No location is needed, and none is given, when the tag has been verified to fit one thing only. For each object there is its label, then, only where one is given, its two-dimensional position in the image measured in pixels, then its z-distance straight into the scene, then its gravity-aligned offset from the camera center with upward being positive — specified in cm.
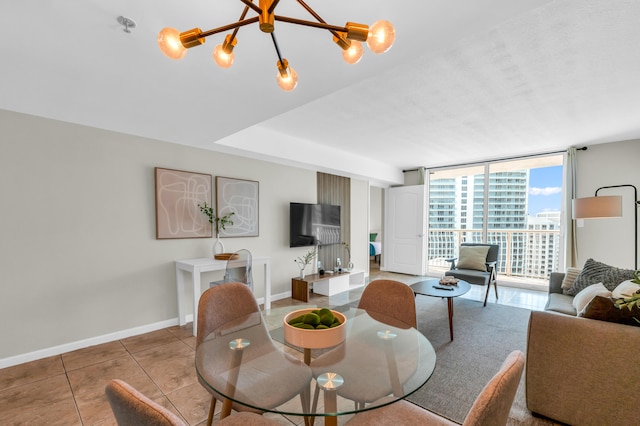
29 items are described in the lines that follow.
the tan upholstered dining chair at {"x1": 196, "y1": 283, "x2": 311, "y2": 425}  123 -73
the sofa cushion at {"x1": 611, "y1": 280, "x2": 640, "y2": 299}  200 -59
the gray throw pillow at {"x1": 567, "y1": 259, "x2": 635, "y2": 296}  253 -63
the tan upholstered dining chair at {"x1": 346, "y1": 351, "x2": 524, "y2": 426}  66 -46
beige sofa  147 -91
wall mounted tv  444 -24
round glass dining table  110 -72
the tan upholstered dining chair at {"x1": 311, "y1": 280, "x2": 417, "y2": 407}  114 -72
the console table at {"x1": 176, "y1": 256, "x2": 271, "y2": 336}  295 -73
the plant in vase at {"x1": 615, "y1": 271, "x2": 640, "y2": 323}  96 -31
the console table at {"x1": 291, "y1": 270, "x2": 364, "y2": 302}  421 -125
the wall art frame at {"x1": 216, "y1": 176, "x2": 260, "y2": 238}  365 +9
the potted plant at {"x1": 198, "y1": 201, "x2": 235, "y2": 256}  347 -13
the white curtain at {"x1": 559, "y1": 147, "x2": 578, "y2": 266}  441 -3
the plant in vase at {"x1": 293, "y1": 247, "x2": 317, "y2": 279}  461 -83
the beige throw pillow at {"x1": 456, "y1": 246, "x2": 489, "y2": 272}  439 -78
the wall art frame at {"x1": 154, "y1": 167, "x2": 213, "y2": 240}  313 +9
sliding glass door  504 +6
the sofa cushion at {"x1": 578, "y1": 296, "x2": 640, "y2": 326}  153 -58
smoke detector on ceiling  130 +91
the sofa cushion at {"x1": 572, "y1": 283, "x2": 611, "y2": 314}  216 -69
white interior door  604 -45
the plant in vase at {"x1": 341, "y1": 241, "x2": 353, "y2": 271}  525 -91
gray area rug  187 -134
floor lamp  320 +5
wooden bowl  125 -59
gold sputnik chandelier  91 +63
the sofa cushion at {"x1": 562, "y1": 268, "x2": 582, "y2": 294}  304 -76
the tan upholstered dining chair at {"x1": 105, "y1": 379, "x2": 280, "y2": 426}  58 -44
